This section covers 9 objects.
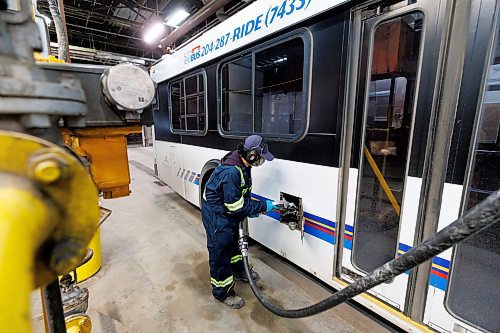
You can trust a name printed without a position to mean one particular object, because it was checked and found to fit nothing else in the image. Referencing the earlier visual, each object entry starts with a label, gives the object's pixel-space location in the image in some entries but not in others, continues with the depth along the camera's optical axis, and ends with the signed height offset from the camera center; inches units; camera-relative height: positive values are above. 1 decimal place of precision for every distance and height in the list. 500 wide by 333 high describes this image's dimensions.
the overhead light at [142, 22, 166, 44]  258.0 +102.2
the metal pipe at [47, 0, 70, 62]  90.6 +38.2
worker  81.9 -27.8
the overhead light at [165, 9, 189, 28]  237.7 +108.4
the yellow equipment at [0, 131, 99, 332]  15.6 -7.2
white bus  54.9 -0.3
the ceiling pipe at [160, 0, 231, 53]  183.5 +91.5
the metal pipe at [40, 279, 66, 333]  33.6 -25.1
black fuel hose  25.7 -14.5
